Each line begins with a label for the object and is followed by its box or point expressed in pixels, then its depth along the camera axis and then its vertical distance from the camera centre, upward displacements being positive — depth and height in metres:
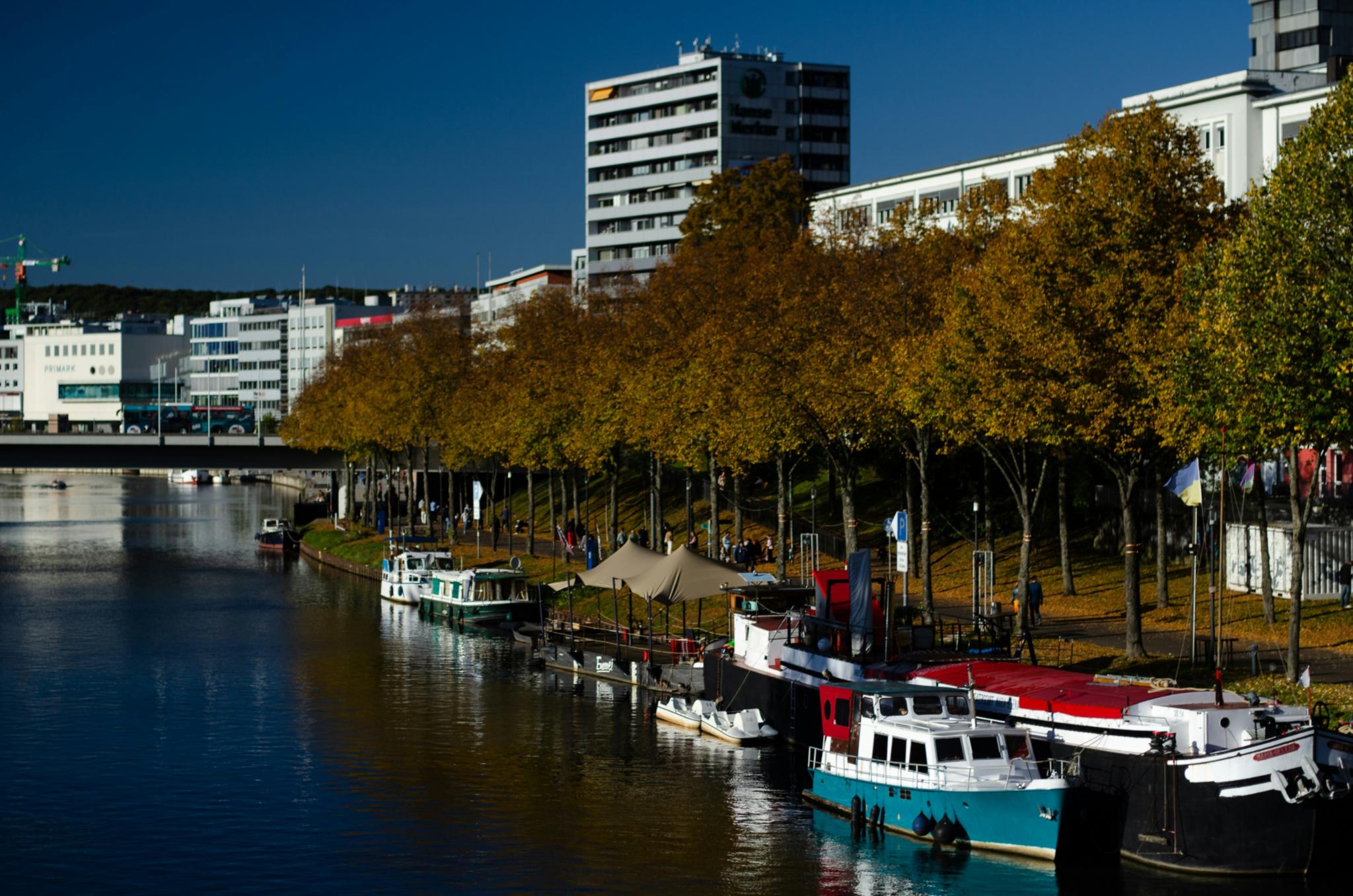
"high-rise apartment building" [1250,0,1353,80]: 176.12 +48.16
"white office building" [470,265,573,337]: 151.19 +15.53
